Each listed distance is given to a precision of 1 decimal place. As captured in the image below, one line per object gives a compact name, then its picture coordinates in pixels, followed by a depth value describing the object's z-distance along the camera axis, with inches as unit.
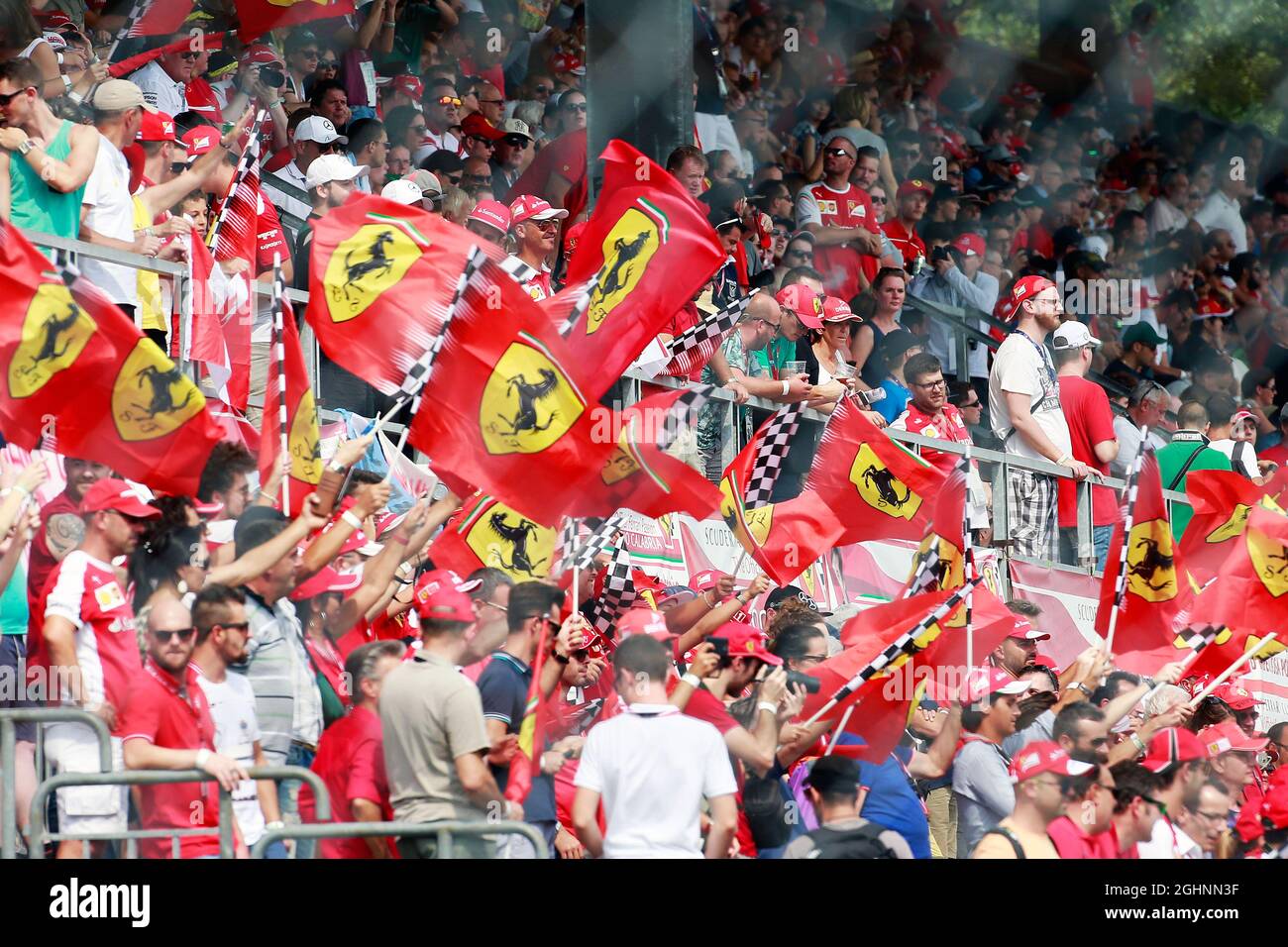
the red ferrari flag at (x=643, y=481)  482.9
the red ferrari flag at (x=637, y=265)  505.7
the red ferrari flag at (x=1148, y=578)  576.4
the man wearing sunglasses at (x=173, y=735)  394.0
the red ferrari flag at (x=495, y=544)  505.4
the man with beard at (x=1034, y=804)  420.5
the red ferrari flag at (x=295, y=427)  463.8
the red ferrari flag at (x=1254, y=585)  589.0
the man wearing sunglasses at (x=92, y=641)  395.5
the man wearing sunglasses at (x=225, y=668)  419.5
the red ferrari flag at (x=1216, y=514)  649.0
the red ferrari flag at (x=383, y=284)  479.2
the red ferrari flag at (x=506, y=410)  470.0
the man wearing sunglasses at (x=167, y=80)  639.8
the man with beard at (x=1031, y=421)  673.0
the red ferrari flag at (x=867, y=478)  561.3
